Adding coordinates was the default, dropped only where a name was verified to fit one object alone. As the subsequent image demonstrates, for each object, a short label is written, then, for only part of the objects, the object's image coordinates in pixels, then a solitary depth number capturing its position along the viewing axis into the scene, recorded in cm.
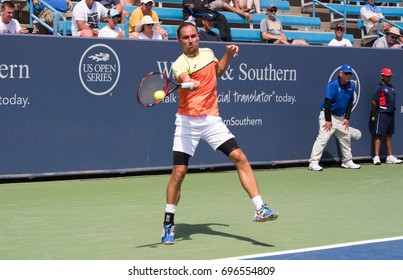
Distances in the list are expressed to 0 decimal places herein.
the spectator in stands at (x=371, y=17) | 1945
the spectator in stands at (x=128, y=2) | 1645
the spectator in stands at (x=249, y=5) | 1781
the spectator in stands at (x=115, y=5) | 1510
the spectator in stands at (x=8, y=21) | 1305
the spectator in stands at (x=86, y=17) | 1394
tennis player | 782
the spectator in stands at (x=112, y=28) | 1376
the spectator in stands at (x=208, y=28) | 1397
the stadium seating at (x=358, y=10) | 2056
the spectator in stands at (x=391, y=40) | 1744
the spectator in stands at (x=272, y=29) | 1675
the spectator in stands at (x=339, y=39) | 1727
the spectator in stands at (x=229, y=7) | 1698
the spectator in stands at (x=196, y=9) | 1536
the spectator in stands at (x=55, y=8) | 1453
